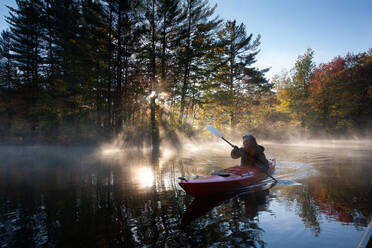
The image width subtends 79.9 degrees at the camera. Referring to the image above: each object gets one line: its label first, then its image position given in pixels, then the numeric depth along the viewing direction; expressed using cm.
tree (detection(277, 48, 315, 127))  2778
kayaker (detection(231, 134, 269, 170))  688
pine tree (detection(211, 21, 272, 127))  2523
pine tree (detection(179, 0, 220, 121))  1947
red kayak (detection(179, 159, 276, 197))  487
